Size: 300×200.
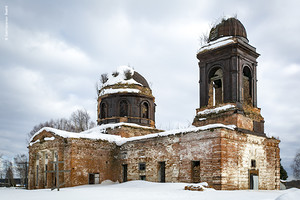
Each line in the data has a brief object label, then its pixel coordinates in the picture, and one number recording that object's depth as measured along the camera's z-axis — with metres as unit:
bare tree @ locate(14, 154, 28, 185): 50.02
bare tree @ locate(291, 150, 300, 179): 50.78
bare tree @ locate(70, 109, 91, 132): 39.47
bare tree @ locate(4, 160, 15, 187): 39.63
